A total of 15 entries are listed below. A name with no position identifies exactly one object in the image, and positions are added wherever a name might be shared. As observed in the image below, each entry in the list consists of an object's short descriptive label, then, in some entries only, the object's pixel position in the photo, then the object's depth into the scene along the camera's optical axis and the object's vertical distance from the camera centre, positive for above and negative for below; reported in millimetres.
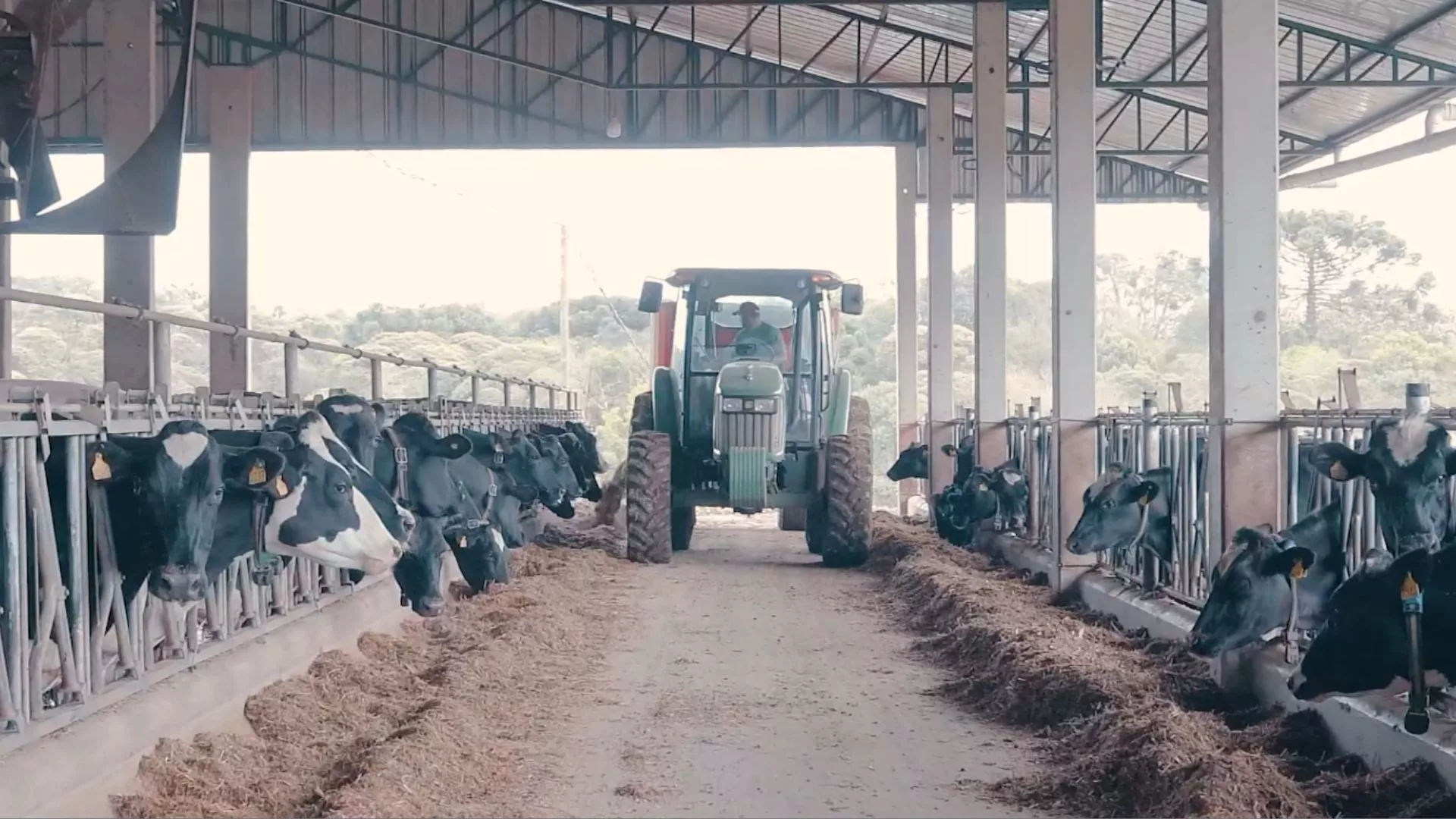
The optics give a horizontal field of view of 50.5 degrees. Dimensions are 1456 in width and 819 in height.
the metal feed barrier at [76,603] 5453 -797
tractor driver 16703 +743
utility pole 45750 +1989
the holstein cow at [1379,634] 6121 -975
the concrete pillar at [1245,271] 8625 +705
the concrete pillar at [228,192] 19906 +2810
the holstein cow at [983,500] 15570 -1041
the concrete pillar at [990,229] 16966 +1872
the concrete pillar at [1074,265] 12547 +1091
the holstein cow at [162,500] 5910 -382
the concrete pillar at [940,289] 20188 +1443
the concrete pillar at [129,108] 15656 +3010
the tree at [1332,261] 53625 +4748
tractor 15336 -209
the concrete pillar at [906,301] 26062 +1673
